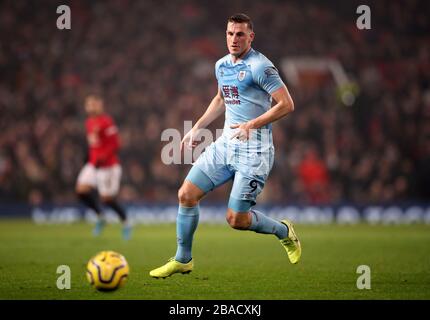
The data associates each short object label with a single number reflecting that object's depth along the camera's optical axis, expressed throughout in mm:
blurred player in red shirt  31203
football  14664
